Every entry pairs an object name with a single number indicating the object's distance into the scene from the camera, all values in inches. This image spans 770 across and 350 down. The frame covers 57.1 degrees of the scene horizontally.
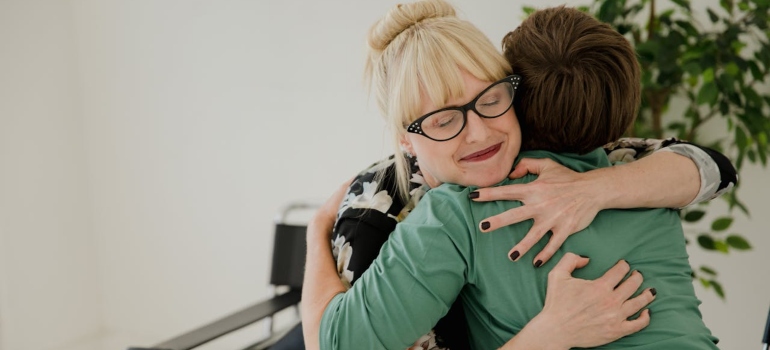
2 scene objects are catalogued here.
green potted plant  76.5
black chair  82.7
